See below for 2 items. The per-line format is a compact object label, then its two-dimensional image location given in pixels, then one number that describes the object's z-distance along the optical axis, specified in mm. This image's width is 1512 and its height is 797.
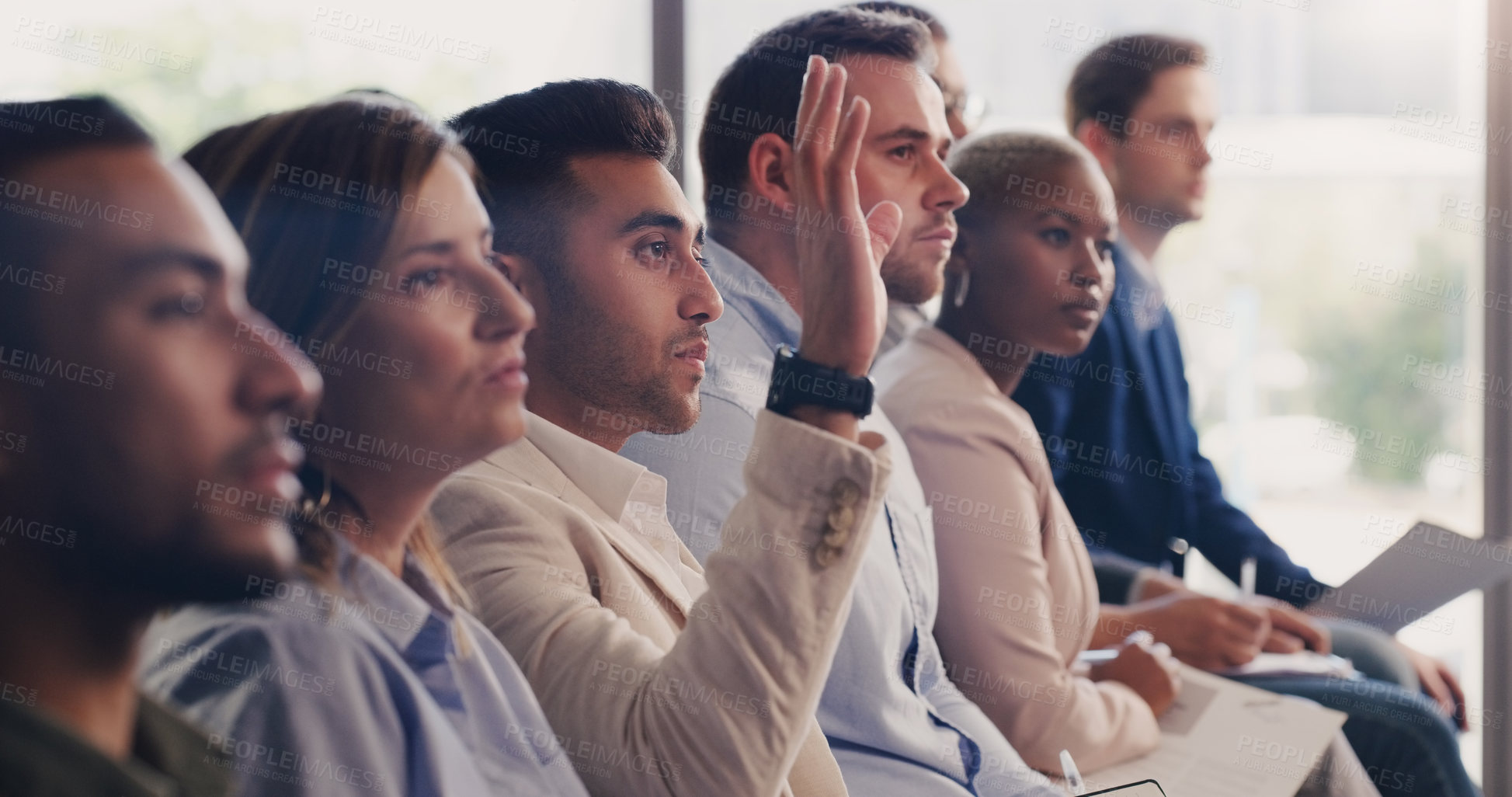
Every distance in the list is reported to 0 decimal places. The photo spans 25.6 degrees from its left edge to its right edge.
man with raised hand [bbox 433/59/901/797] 2362
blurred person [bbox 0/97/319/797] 2236
